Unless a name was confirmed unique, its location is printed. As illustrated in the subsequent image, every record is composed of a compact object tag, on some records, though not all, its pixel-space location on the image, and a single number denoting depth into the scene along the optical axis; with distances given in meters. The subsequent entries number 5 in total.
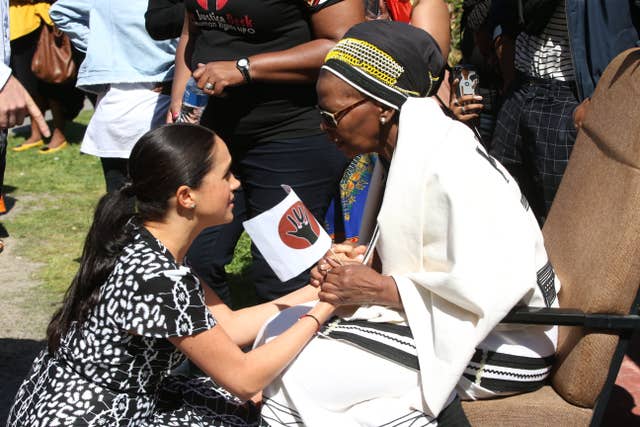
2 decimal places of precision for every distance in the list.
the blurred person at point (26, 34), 7.59
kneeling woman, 2.31
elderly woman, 2.26
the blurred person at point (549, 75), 3.26
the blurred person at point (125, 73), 4.25
